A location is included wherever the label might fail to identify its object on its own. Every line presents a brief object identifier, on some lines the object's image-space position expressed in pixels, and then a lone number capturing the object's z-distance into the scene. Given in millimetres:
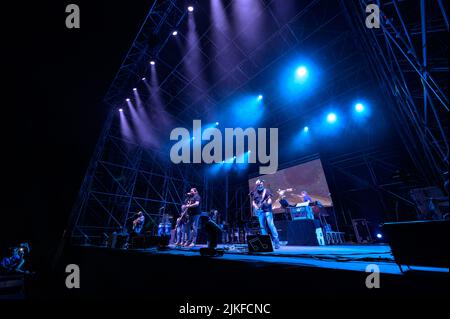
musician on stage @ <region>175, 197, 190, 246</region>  5848
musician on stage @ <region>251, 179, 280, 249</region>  4871
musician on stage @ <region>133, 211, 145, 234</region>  8664
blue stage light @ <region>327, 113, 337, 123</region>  10578
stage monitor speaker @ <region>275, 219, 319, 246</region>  6355
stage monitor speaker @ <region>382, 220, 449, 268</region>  1238
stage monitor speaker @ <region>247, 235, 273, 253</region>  3520
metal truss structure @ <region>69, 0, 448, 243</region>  6215
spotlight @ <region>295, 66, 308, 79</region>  9000
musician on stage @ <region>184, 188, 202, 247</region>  5302
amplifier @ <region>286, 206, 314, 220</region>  7466
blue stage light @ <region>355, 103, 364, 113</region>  9600
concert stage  1286
